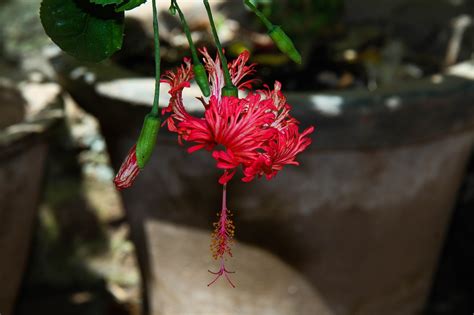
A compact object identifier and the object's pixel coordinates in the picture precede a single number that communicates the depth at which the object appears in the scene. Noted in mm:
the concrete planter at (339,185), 1108
